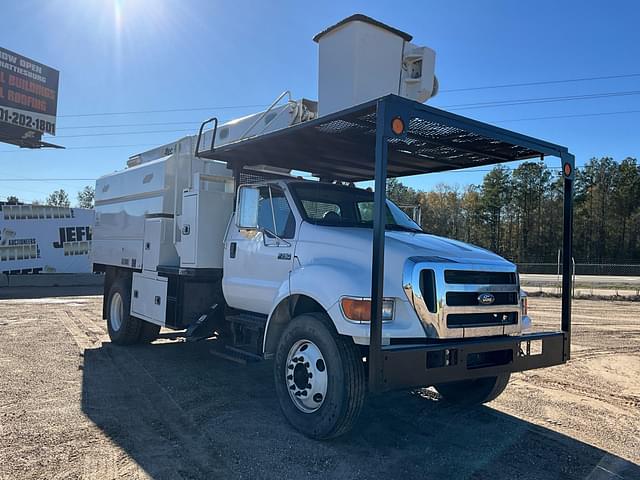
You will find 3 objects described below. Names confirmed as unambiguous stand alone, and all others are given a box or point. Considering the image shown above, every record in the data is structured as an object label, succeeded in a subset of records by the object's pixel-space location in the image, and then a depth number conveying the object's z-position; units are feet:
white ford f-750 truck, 14.37
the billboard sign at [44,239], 71.77
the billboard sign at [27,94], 92.17
